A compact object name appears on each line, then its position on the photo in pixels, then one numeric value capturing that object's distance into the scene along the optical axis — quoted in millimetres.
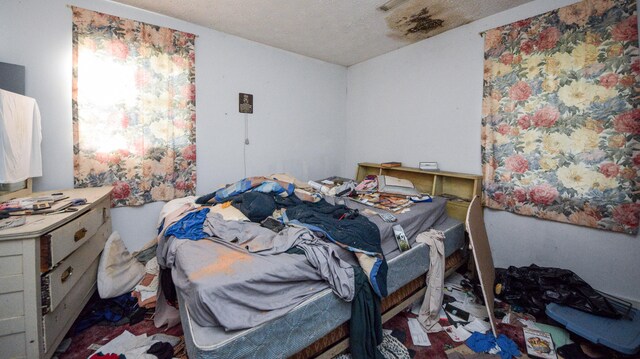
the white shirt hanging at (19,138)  1537
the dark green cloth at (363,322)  1400
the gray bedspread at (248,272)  1097
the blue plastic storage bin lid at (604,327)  1502
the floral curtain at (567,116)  1900
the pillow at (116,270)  1935
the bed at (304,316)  1053
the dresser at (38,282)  1203
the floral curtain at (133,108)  2240
